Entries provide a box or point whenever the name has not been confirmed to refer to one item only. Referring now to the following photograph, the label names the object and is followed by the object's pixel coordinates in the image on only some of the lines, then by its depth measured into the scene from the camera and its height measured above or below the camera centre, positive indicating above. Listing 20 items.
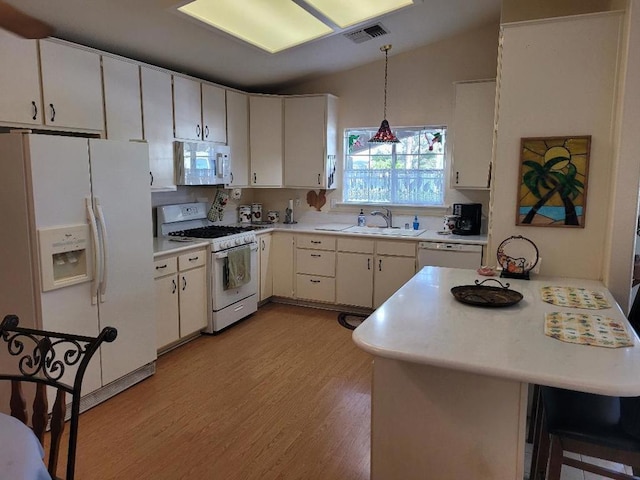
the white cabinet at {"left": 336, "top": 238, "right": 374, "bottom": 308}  4.57 -0.86
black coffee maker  4.41 -0.30
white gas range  4.04 -0.59
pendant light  4.21 +0.46
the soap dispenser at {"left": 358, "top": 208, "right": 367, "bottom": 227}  5.12 -0.37
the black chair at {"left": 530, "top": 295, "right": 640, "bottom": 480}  1.57 -0.85
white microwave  3.99 +0.20
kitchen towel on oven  4.11 -0.75
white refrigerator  2.46 -0.34
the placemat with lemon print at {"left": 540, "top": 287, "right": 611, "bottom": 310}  2.06 -0.52
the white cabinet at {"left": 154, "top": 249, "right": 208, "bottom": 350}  3.50 -0.89
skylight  3.25 +1.29
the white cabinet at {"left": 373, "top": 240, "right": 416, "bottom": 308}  4.38 -0.77
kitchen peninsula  1.44 -0.69
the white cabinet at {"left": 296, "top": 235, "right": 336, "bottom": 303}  4.75 -0.86
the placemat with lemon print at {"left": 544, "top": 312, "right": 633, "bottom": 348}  1.63 -0.53
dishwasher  4.11 -0.61
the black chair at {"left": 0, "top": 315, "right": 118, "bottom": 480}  1.40 -0.66
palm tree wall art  2.53 +0.04
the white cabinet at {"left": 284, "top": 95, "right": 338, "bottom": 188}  4.94 +0.51
